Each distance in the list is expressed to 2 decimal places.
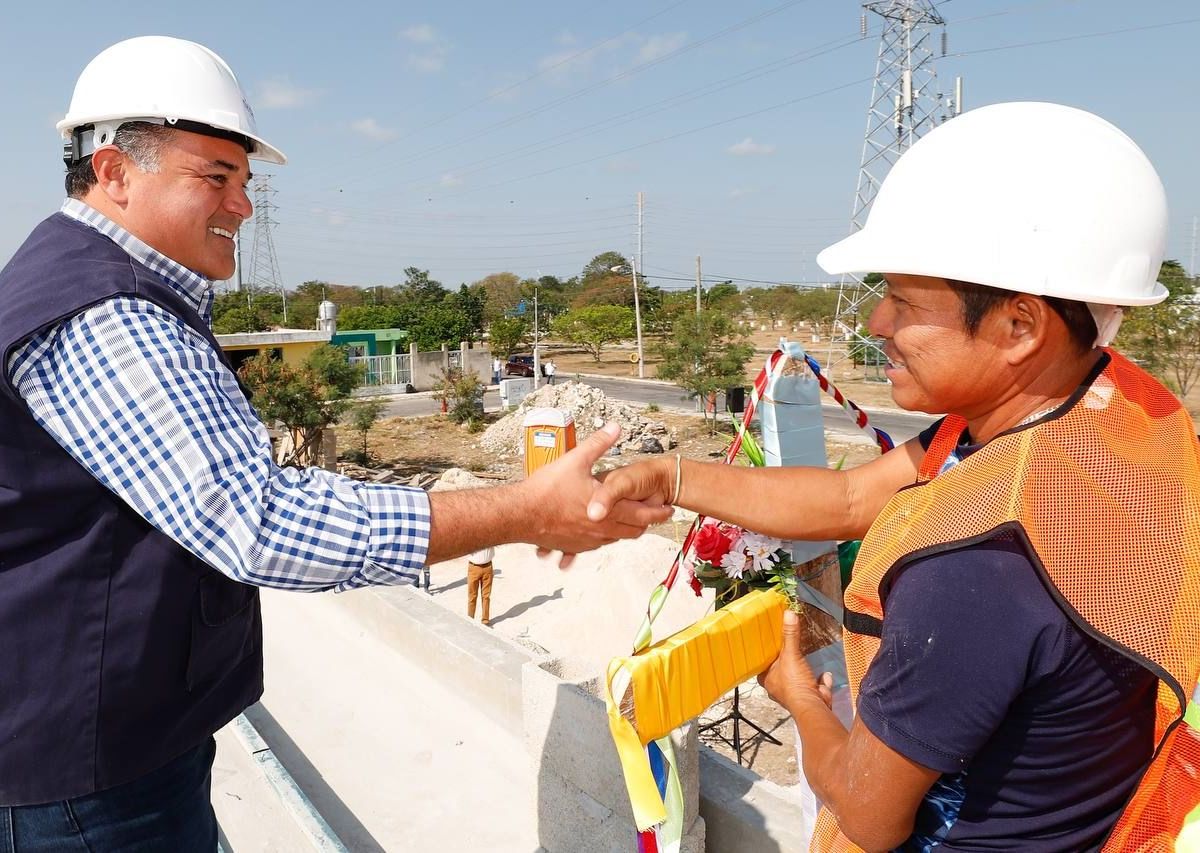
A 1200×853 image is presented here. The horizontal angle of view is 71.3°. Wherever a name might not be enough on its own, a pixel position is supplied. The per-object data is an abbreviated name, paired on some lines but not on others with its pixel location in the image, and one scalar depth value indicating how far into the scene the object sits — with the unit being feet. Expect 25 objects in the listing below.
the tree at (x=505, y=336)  143.84
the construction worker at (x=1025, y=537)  4.04
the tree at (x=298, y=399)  64.08
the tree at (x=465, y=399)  92.63
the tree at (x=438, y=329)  154.20
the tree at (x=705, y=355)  89.10
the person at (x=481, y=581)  33.81
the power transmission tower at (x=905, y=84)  96.32
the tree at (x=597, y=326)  173.37
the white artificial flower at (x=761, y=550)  7.44
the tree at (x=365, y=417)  75.00
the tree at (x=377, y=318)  166.50
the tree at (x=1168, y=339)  74.64
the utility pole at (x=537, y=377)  105.05
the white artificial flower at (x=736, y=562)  7.50
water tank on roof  108.88
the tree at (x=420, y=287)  206.28
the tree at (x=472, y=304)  184.24
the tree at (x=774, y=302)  224.33
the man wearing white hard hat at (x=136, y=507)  5.42
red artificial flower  7.65
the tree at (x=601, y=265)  269.44
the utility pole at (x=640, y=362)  144.12
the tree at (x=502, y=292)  212.43
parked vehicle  129.36
